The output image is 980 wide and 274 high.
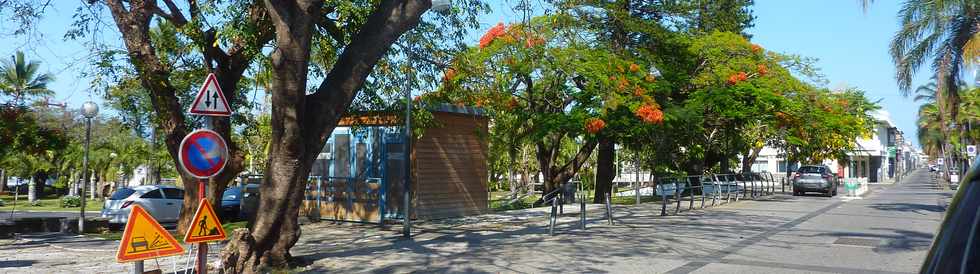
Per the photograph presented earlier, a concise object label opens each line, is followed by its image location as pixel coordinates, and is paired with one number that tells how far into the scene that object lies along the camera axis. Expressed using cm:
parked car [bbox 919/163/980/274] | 173
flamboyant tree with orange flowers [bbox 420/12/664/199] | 2011
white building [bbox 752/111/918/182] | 6706
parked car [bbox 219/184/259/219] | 2148
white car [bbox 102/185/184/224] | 1898
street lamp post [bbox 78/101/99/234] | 1688
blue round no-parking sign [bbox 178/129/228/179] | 713
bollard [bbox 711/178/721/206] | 2277
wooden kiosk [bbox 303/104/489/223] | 1758
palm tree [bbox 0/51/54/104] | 2996
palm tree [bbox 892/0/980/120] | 1961
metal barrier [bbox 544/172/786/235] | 1612
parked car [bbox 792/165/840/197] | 3042
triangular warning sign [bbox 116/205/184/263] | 686
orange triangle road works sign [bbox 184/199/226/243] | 736
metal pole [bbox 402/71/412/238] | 1388
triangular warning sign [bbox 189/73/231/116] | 754
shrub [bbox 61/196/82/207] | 3469
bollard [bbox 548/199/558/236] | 1388
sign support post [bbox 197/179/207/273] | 741
